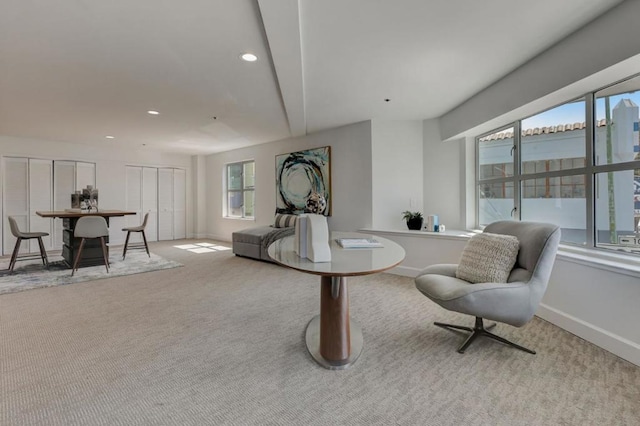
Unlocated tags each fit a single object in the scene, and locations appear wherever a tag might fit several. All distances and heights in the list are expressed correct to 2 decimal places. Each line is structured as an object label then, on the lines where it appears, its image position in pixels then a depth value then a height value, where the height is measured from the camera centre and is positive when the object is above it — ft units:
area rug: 12.59 -2.72
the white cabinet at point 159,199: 24.00 +1.33
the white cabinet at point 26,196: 18.81 +1.32
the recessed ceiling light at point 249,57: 8.68 +4.68
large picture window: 7.67 +1.38
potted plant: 14.40 -0.30
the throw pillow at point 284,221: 18.51 -0.40
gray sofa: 17.30 -1.32
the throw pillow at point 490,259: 7.27 -1.16
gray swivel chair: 6.43 -1.72
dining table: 15.24 -1.51
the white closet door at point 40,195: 19.56 +1.38
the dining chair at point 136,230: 17.95 -0.87
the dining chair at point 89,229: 13.99 -0.67
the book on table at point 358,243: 7.18 -0.72
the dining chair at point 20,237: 14.53 -1.04
